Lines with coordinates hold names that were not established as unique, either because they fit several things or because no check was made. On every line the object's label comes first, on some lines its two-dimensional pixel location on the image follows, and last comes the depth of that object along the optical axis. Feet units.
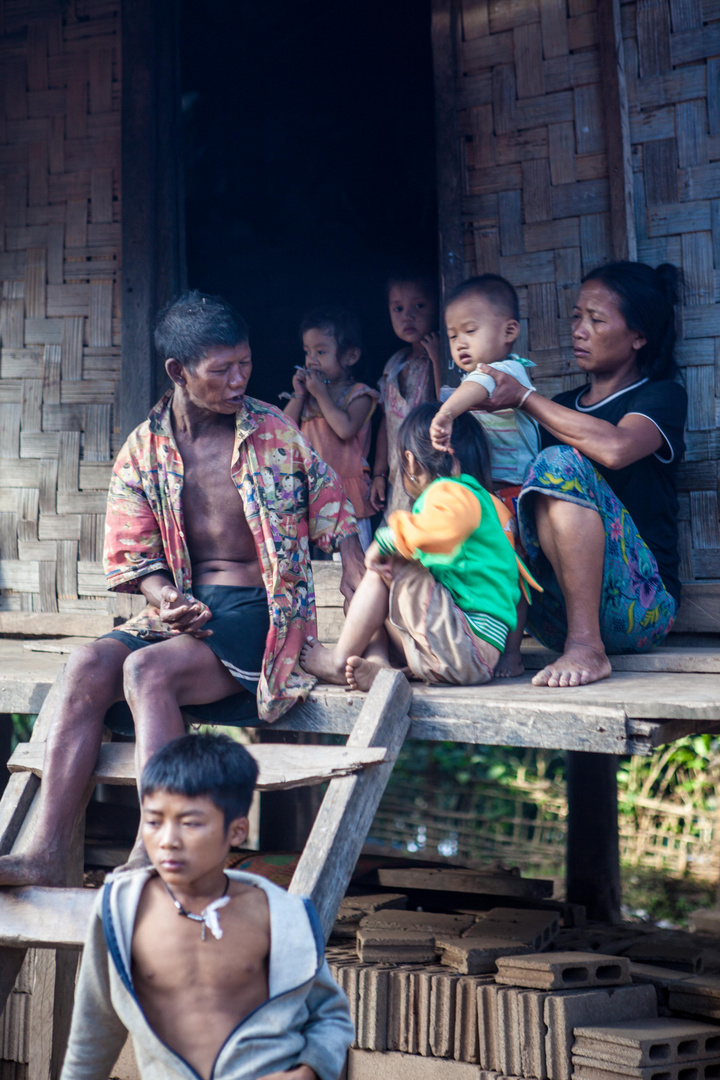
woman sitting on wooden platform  9.44
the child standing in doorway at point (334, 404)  15.51
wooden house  11.80
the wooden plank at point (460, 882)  13.91
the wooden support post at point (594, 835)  15.06
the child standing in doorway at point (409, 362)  15.06
